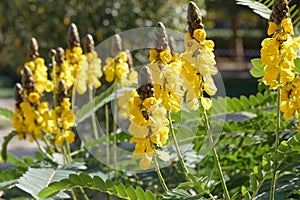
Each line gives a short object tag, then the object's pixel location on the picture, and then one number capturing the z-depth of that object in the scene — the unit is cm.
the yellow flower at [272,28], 161
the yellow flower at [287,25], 160
